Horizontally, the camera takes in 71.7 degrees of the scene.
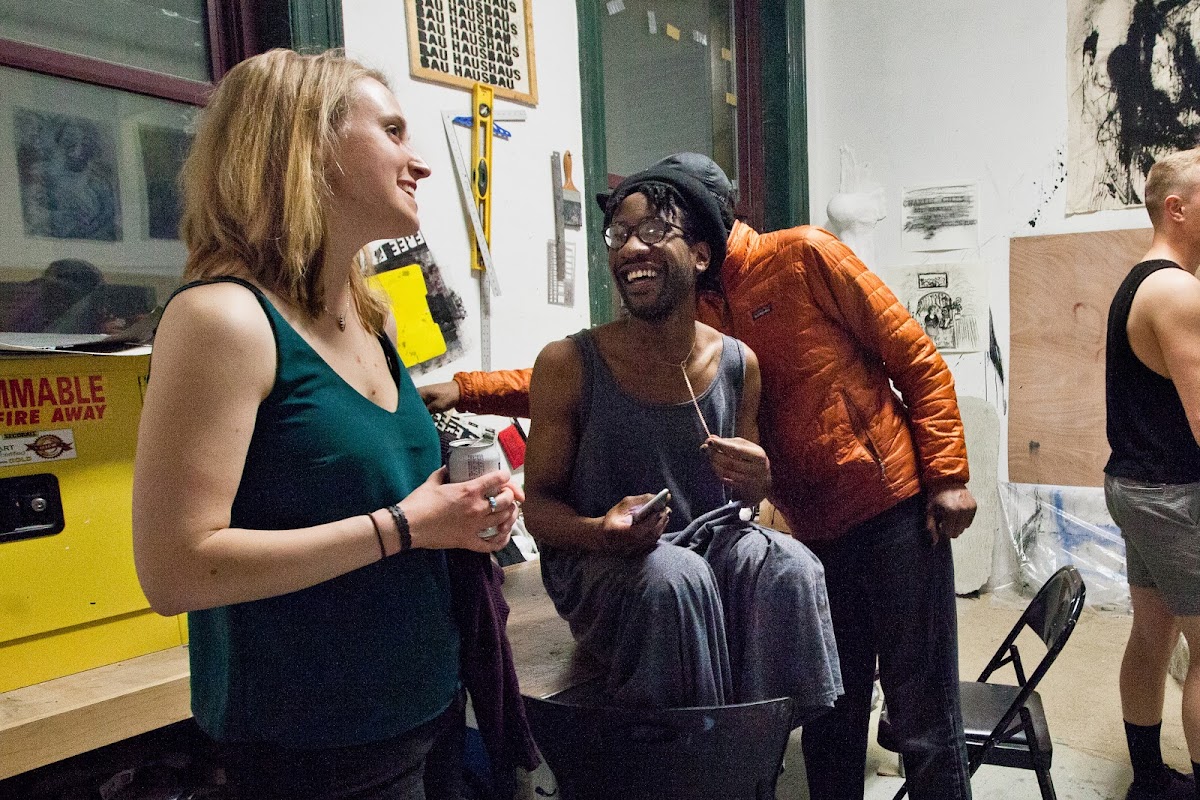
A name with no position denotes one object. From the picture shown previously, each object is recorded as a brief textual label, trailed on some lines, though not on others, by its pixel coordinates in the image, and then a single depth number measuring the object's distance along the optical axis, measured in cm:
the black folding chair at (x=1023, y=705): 164
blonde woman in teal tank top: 79
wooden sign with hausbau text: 223
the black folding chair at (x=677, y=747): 114
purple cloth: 107
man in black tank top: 198
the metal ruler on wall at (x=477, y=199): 233
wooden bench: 120
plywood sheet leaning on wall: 351
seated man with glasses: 127
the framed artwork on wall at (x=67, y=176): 164
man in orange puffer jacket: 172
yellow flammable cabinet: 130
